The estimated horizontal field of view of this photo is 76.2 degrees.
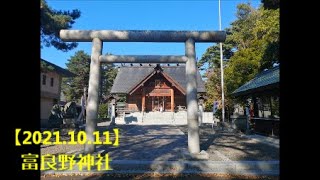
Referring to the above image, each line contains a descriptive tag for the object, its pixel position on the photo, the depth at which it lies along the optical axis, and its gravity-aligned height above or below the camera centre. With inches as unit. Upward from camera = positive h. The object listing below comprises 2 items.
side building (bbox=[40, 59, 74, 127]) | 819.5 +64.2
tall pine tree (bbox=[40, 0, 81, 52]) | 472.7 +192.2
